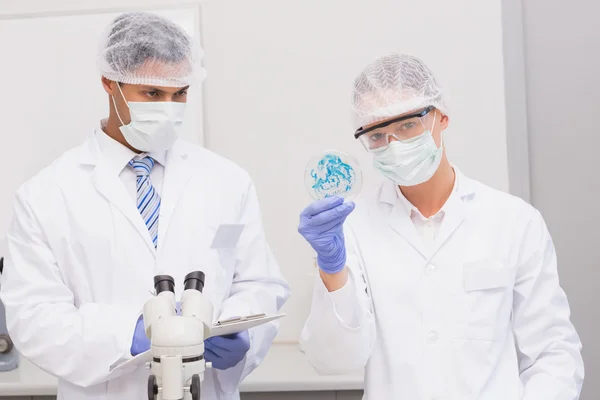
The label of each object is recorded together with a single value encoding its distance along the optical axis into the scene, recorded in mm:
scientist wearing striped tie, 1575
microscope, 1149
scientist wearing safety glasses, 1479
